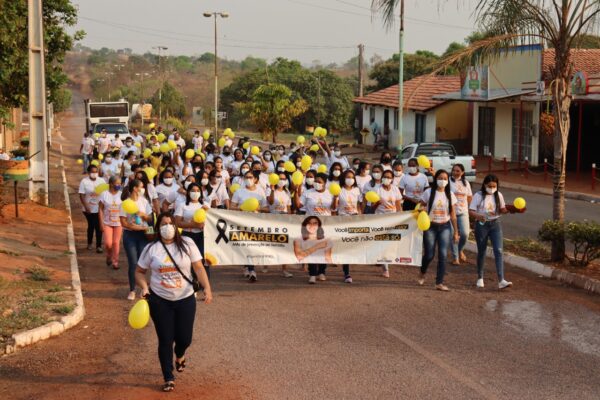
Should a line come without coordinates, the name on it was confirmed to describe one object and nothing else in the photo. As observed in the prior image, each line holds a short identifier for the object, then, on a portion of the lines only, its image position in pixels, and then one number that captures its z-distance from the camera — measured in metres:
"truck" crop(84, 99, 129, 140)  48.31
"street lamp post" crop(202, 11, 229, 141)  48.09
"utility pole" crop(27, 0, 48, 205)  20.92
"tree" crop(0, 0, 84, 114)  23.27
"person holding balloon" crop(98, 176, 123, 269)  13.28
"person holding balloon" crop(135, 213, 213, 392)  7.71
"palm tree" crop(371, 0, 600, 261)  13.29
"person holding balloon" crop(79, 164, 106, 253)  15.47
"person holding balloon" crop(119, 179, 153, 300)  11.45
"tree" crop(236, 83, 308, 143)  46.00
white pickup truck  27.66
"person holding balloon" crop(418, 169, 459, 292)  12.09
